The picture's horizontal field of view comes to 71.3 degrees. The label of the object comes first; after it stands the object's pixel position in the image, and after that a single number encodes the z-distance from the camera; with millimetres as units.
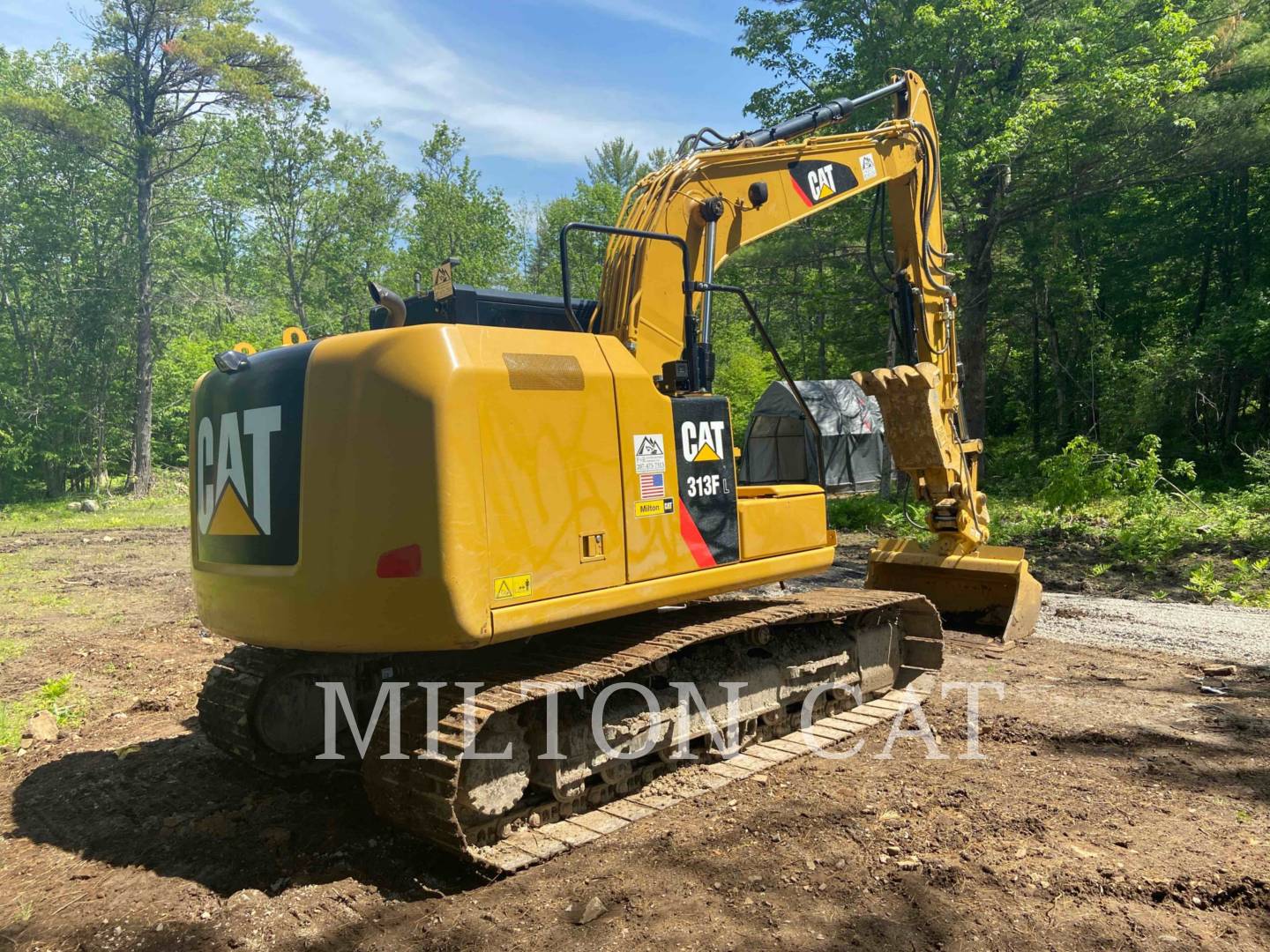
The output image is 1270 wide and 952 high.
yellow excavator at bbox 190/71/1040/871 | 3480
